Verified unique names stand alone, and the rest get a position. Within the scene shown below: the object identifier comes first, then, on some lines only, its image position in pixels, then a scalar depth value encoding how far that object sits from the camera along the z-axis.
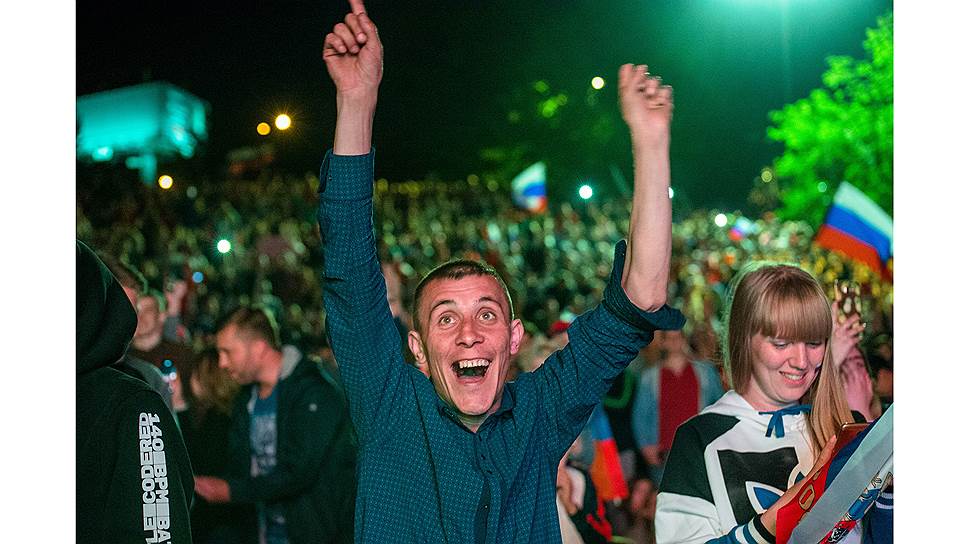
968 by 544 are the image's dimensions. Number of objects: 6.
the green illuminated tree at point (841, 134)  20.81
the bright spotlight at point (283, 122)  13.69
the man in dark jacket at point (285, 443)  5.13
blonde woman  3.14
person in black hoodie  2.22
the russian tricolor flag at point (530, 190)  19.61
